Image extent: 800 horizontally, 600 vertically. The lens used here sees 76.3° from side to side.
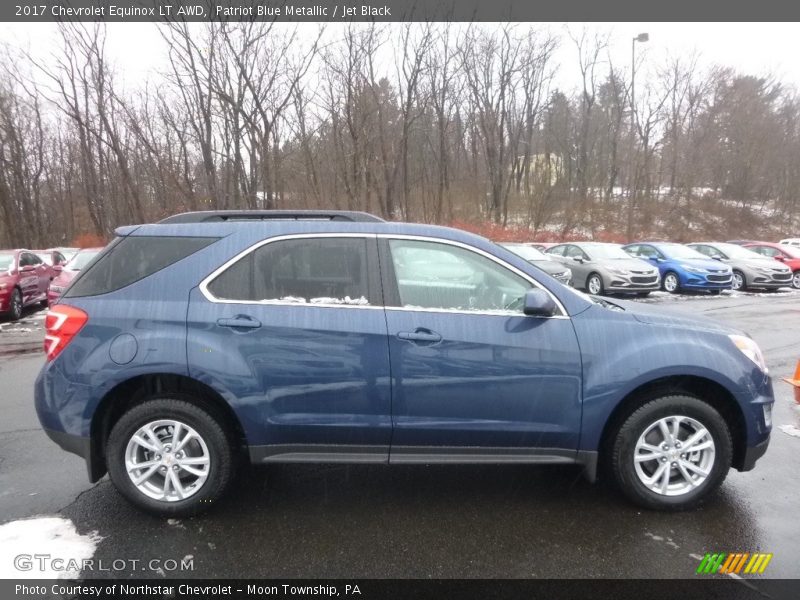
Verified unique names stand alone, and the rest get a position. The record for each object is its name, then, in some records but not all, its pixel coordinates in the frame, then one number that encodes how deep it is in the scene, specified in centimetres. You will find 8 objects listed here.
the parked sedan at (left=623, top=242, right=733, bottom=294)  1564
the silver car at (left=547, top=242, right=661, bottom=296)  1479
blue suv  307
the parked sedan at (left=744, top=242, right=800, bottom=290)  1820
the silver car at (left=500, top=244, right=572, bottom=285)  1329
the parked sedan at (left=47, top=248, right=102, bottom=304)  1080
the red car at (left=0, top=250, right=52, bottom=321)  1141
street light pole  2702
